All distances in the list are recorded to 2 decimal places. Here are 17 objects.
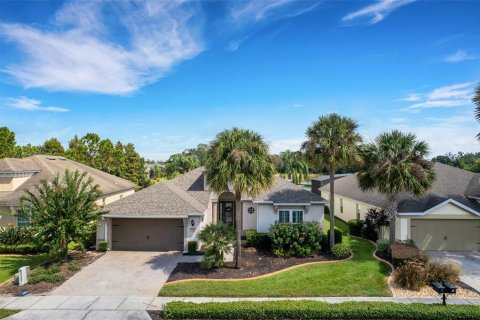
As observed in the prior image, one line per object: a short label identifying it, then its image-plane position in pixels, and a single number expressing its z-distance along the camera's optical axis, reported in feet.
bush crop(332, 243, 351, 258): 59.93
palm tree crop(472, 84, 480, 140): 63.52
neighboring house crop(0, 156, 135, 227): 73.05
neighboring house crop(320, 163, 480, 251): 66.08
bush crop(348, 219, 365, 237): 79.56
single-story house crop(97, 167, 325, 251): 66.13
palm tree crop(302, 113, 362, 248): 60.49
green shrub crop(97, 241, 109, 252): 66.85
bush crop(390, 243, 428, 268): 52.70
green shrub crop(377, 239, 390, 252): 61.57
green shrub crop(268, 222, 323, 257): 61.00
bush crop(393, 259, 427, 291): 46.70
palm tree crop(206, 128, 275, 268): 52.80
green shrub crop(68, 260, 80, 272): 54.85
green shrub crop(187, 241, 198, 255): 64.32
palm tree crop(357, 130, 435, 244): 58.65
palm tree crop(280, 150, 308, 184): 205.67
